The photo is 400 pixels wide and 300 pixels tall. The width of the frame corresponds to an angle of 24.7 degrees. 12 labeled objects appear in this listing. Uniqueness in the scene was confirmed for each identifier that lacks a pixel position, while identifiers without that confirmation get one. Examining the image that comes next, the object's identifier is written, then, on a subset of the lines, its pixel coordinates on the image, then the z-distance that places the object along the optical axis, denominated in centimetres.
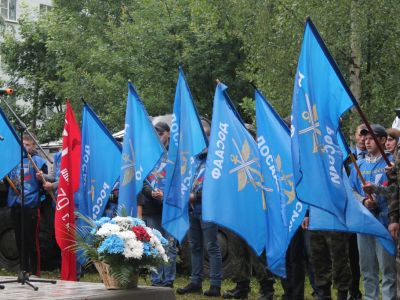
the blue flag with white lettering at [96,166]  1210
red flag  1145
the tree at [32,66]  3769
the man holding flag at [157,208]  1120
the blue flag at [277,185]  956
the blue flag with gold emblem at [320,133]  845
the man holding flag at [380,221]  903
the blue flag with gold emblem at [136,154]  1127
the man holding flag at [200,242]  1082
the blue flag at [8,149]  1230
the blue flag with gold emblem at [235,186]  982
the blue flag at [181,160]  1067
